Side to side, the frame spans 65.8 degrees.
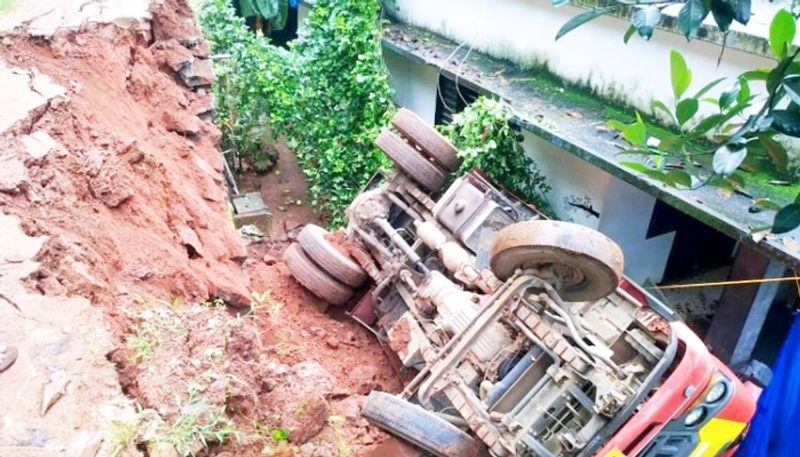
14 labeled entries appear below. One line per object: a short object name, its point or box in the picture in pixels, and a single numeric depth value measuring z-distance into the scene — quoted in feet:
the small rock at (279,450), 7.33
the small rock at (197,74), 16.30
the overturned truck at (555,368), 10.59
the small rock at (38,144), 9.54
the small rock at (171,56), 16.01
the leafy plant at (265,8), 35.73
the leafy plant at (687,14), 4.65
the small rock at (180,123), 14.73
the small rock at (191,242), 10.98
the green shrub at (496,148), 18.90
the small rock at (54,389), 5.61
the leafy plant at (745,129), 4.58
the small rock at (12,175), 8.46
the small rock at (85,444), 5.24
